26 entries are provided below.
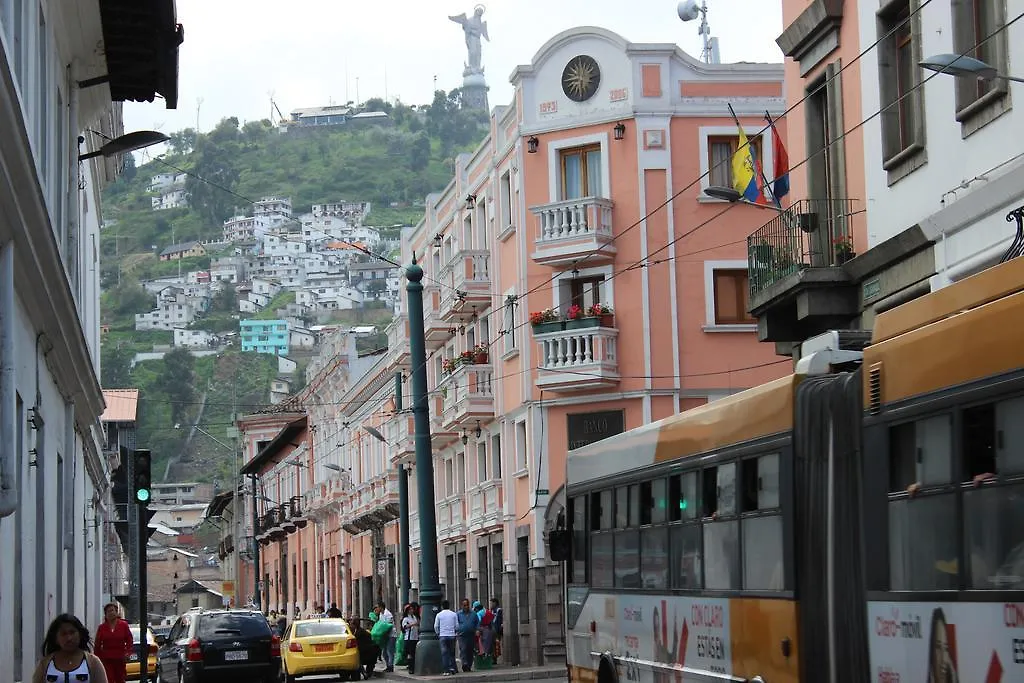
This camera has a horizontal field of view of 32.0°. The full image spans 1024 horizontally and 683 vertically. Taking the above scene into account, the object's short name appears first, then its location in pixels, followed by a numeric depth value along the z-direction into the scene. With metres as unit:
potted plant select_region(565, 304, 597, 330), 40.72
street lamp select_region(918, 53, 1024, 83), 15.57
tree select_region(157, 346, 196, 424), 190.88
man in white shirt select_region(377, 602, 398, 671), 43.97
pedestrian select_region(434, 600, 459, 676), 35.97
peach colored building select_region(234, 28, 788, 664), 40.78
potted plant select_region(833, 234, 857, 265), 22.47
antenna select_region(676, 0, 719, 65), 46.51
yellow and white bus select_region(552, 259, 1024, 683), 9.45
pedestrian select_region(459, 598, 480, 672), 38.91
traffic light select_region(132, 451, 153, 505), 21.16
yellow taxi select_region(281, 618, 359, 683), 35.53
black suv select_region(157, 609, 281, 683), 30.50
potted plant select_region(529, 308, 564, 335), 40.88
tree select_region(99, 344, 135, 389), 182.12
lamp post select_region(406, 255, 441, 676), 34.16
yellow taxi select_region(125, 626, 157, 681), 37.59
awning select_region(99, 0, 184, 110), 20.41
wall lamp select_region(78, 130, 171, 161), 21.48
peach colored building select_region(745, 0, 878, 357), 22.38
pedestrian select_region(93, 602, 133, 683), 22.11
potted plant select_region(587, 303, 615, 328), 40.59
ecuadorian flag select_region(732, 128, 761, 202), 25.36
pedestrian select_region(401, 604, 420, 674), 39.97
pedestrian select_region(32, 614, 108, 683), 10.75
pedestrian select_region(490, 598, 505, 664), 42.94
